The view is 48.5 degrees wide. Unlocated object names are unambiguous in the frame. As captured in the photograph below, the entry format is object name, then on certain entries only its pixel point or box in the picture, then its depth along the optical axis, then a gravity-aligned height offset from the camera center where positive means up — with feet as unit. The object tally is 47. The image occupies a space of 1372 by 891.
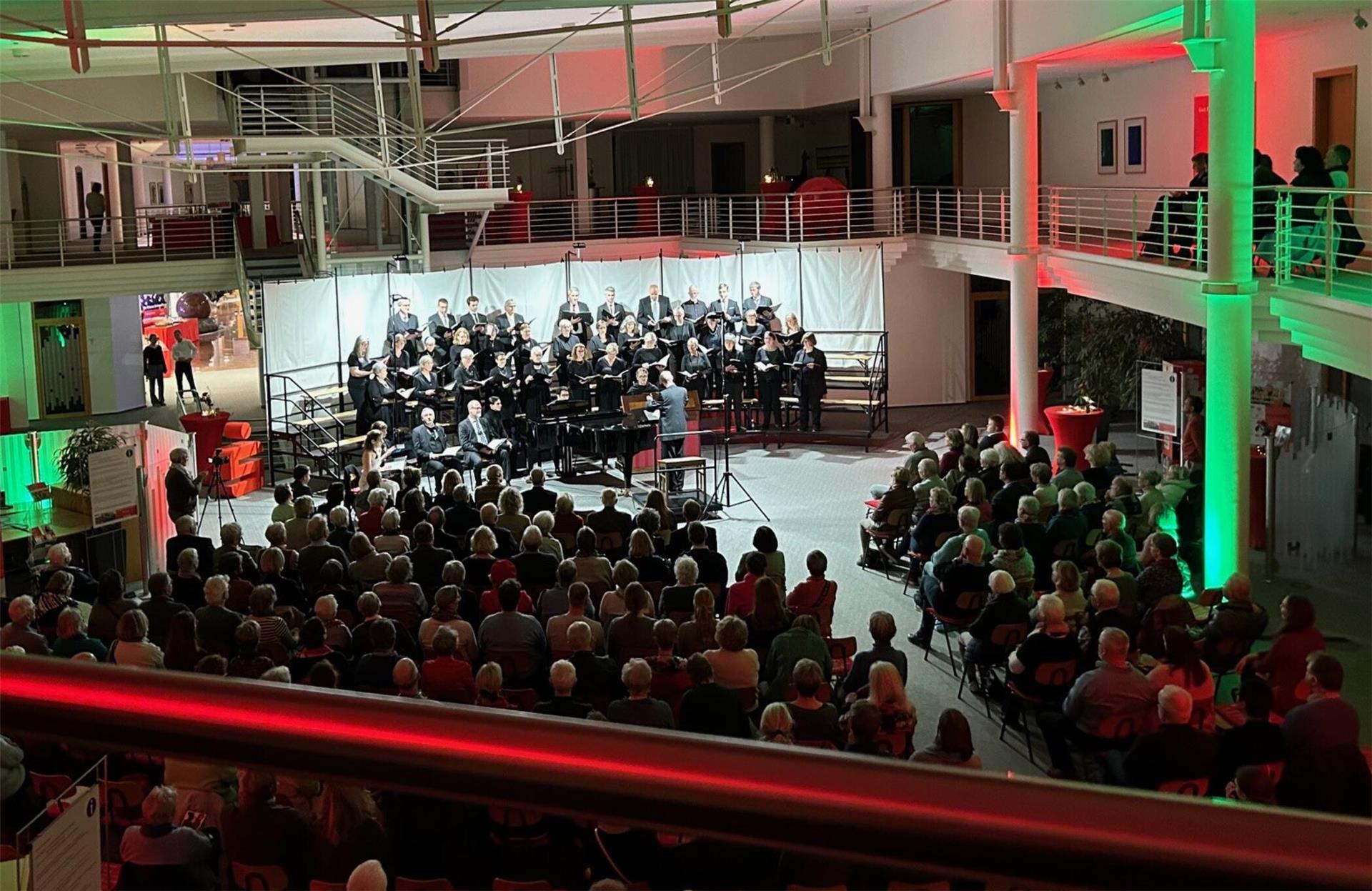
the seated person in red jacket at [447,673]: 23.93 -5.63
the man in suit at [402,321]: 63.31 -0.11
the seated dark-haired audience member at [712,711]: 22.02 -5.87
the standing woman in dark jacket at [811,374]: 65.10 -3.14
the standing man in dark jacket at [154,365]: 85.30 -2.06
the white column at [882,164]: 77.66 +6.88
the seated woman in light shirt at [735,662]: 24.64 -5.76
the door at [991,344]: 80.02 -2.63
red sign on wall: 61.52 +6.49
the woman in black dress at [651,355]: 62.62 -1.96
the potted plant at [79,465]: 40.47 -3.56
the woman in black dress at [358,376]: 57.52 -2.13
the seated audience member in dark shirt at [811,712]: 21.90 -5.94
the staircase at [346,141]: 65.98 +8.38
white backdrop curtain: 64.49 +1.07
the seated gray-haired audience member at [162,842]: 16.39 -5.55
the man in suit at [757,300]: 70.49 +0.13
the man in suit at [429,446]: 52.26 -4.44
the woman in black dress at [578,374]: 60.03 -2.53
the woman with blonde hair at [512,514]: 35.86 -4.75
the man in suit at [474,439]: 53.52 -4.36
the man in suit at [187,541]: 34.60 -4.91
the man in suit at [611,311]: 68.54 -0.08
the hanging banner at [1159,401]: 46.39 -3.51
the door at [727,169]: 106.93 +9.51
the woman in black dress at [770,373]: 65.51 -3.03
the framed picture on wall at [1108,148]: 70.33 +6.57
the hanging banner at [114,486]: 39.34 -4.08
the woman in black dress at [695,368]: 63.46 -2.60
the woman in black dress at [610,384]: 59.88 -2.90
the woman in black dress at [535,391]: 59.00 -3.04
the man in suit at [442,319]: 65.26 -0.15
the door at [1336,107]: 47.50 +5.47
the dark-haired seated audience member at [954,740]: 19.90 -5.85
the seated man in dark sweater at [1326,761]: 20.26 -6.46
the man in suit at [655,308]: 69.62 -0.03
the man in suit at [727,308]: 70.03 -0.16
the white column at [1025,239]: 56.85 +1.99
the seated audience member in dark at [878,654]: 24.77 -5.86
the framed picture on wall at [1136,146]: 66.90 +6.29
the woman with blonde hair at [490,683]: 21.89 -5.29
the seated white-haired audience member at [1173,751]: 21.31 -6.48
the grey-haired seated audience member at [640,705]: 21.29 -5.57
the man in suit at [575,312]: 67.67 -0.06
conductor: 53.67 -3.64
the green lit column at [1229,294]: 36.32 -0.26
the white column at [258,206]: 83.97 +6.50
